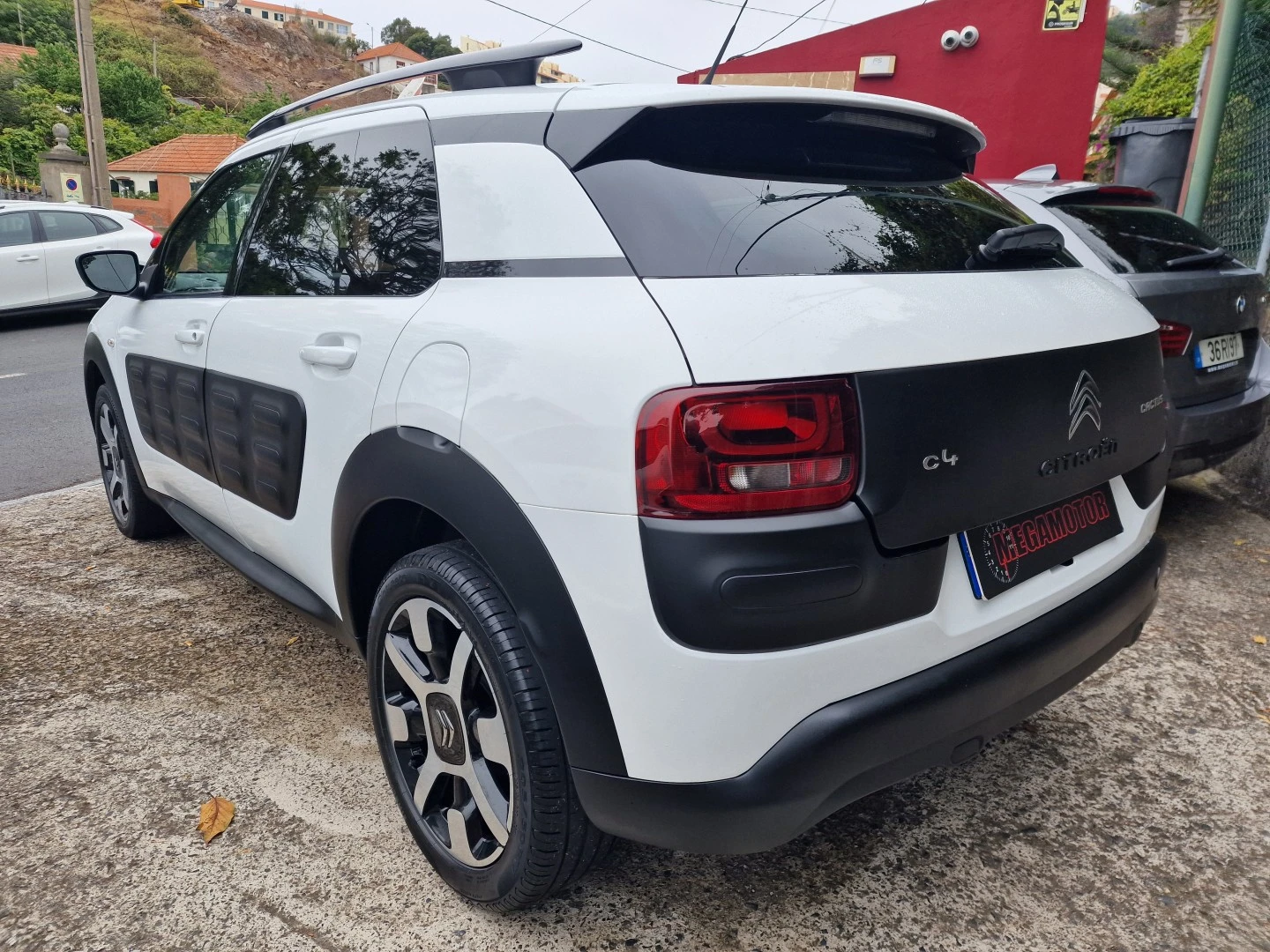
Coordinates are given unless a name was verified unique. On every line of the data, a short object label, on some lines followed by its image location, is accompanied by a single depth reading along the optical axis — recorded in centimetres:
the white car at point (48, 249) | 1145
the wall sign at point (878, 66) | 1298
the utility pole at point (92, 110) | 1783
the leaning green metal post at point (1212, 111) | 647
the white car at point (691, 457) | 150
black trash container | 845
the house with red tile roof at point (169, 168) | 5125
